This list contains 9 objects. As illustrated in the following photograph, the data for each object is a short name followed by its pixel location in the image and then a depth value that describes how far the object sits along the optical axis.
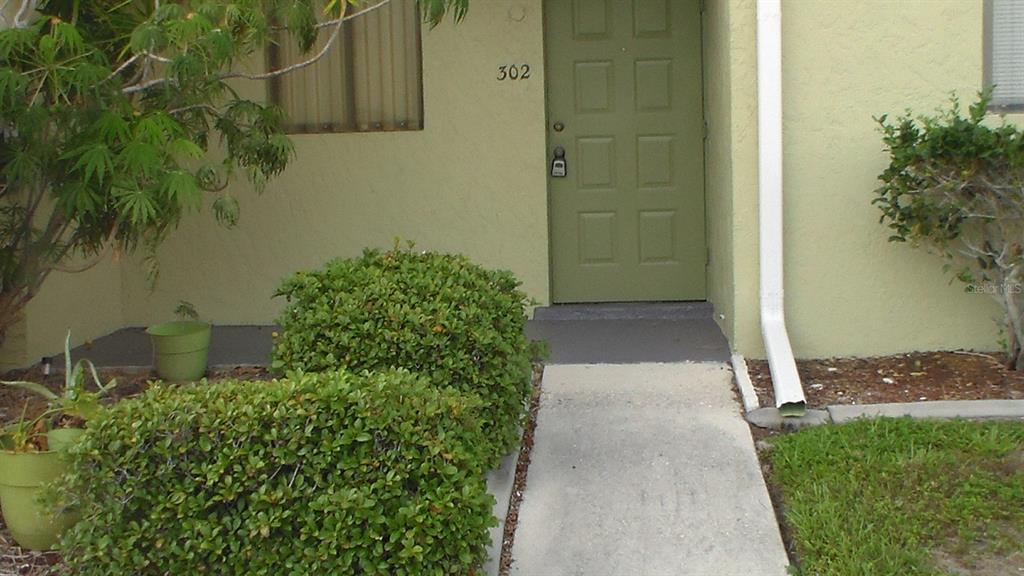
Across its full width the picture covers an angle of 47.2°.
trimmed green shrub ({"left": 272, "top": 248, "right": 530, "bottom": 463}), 5.07
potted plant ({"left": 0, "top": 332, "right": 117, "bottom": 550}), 4.54
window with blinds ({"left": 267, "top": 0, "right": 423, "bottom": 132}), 8.37
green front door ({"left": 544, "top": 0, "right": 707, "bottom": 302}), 8.30
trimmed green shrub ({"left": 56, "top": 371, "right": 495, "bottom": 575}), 3.93
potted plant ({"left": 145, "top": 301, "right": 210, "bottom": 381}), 6.84
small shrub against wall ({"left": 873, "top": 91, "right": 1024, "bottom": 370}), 6.12
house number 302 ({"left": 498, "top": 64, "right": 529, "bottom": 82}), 8.22
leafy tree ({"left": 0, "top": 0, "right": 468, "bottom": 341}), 5.37
